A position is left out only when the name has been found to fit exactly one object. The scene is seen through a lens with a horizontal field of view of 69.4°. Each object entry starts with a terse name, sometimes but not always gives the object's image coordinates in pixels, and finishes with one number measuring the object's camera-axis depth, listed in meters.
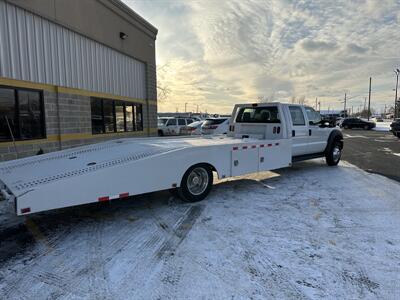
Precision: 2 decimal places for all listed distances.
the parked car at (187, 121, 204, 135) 17.91
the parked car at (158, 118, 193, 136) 21.67
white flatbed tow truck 3.83
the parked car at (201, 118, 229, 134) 15.15
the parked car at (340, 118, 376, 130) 38.47
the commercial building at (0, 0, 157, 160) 8.20
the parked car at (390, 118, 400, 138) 22.36
